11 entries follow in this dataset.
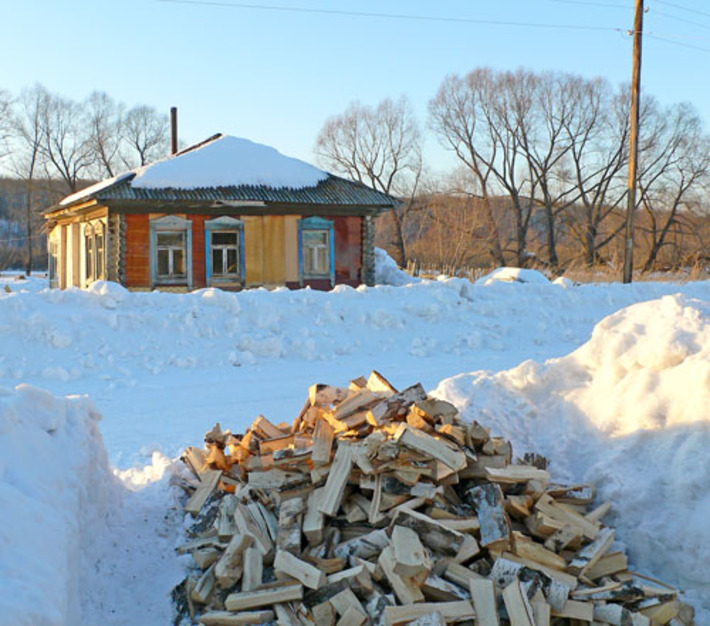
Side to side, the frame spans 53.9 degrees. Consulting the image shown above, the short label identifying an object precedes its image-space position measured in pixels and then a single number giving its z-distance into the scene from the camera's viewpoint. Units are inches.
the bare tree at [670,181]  1743.4
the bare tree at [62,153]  2229.3
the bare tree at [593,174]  1753.2
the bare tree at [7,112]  2151.8
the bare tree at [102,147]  2266.0
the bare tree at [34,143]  2203.5
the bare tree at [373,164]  1907.0
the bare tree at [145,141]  2386.8
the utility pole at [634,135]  827.4
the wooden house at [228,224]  746.2
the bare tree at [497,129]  1754.4
